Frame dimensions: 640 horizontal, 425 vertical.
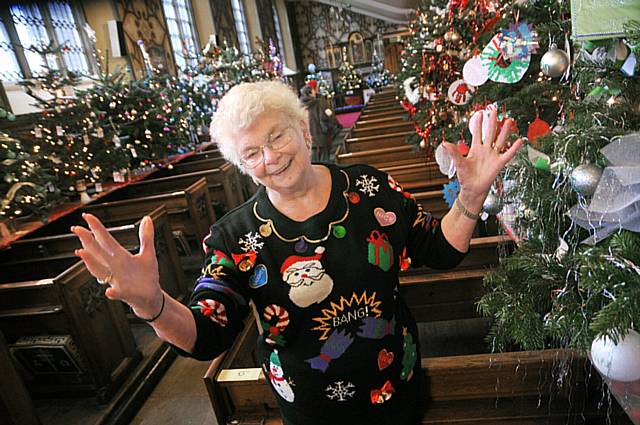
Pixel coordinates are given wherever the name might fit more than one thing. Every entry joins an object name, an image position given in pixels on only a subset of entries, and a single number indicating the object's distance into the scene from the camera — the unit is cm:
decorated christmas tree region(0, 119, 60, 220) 324
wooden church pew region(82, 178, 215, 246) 385
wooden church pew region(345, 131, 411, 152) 512
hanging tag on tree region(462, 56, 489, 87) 175
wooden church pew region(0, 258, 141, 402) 242
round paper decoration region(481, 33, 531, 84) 162
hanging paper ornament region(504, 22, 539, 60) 159
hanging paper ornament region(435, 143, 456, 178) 172
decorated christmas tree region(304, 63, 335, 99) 1611
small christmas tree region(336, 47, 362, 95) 1753
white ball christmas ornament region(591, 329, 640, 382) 75
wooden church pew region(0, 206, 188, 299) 300
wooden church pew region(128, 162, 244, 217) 469
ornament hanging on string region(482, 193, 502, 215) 133
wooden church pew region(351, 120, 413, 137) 574
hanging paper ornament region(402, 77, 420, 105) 423
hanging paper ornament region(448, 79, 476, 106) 254
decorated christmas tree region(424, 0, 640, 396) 72
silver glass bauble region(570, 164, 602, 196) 75
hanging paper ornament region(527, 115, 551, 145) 144
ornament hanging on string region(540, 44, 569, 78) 128
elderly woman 104
